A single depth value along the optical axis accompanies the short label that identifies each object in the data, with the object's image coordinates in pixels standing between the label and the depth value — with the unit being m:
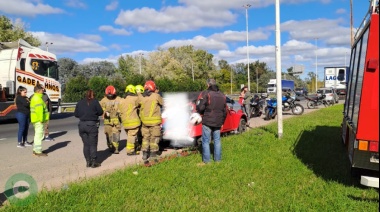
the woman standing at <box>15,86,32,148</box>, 10.41
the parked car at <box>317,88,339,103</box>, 34.22
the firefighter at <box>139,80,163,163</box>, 8.05
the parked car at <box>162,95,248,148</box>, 9.39
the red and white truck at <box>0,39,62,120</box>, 18.34
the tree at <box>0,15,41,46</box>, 36.59
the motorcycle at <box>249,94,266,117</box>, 19.86
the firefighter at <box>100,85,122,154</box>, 9.29
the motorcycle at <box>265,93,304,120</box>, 21.33
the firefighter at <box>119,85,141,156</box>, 8.79
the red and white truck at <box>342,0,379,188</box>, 4.88
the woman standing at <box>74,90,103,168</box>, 7.68
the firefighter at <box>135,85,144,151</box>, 9.32
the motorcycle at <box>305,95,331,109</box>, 28.53
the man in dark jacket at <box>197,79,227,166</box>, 7.45
